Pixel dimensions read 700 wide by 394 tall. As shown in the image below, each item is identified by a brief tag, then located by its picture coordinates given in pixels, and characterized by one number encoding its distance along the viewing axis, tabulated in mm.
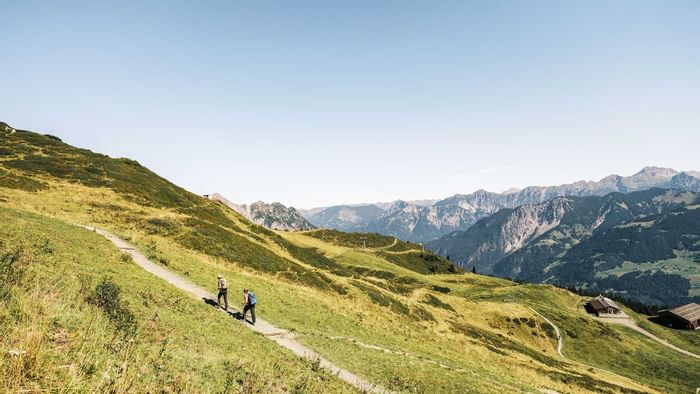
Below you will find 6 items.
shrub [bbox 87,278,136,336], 14359
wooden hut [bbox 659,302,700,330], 148338
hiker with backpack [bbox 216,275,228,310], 31250
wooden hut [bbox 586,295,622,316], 147375
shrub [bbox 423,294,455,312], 88762
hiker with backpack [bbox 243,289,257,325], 30062
